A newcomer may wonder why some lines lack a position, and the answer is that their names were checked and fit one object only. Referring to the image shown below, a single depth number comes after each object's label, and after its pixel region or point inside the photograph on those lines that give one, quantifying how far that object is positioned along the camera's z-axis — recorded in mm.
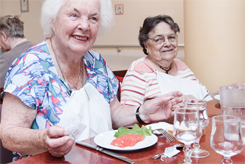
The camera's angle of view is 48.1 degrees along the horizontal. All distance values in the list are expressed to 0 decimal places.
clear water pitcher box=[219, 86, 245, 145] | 1051
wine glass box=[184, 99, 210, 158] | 922
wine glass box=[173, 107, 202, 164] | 812
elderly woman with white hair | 1198
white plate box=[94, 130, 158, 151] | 955
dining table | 883
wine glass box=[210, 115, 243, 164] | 736
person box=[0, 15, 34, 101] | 3129
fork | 1073
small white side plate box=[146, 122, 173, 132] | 1237
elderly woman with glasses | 2105
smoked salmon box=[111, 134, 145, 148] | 991
